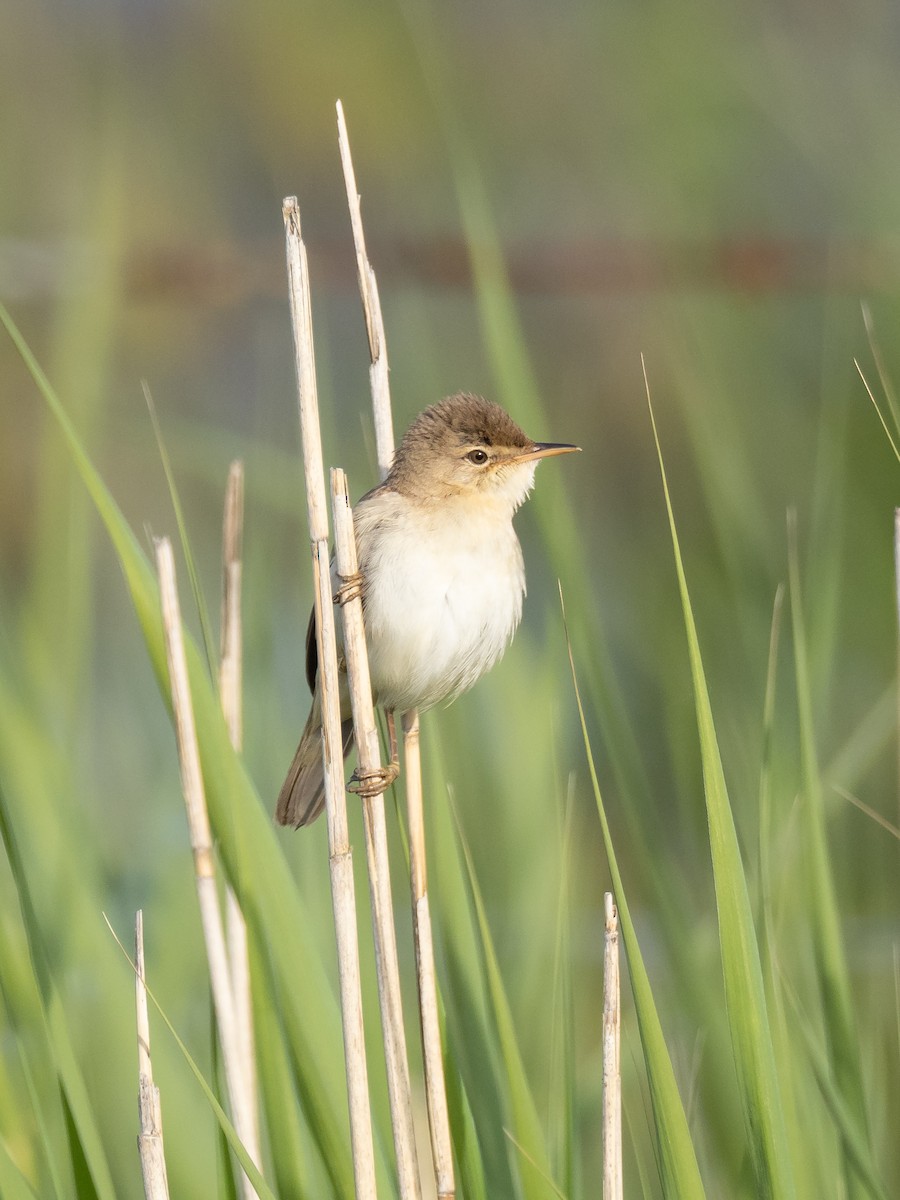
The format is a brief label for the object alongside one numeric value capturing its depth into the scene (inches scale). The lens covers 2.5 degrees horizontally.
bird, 167.5
